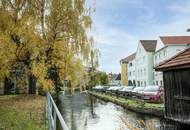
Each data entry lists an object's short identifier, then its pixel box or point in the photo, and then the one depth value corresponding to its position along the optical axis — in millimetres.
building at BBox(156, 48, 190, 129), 7420
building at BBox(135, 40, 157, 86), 37090
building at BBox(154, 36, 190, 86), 29843
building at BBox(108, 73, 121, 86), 69446
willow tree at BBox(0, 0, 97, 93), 10950
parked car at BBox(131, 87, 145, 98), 19420
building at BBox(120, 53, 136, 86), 47951
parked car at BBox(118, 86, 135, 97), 24165
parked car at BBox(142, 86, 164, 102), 17151
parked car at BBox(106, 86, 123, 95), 29283
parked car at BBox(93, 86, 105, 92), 38808
